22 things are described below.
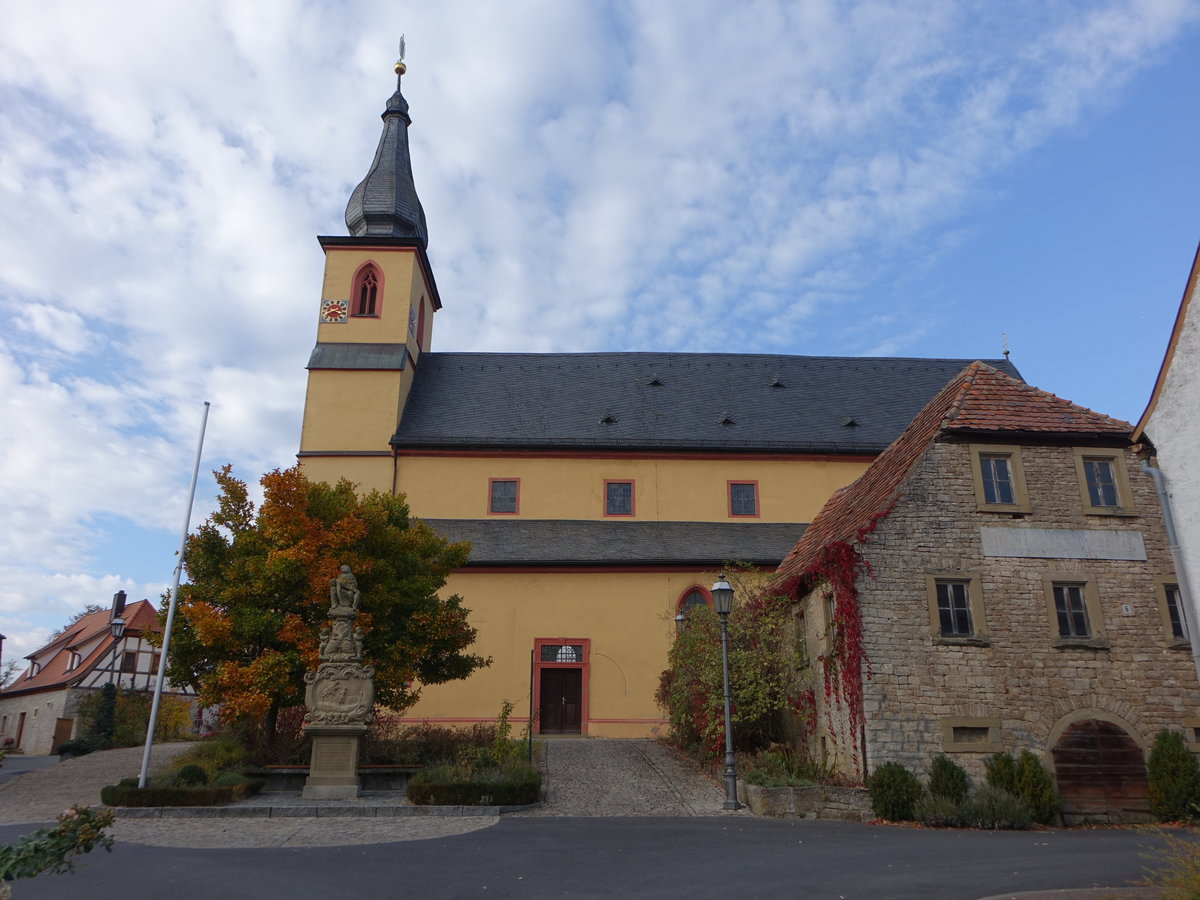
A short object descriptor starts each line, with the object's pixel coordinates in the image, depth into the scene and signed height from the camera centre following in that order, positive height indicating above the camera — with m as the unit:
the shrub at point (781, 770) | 14.62 -0.28
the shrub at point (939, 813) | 13.10 -0.82
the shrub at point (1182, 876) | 6.75 -0.91
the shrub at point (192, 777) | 14.73 -0.42
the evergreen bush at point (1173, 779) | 13.73 -0.35
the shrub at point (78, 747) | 24.81 +0.05
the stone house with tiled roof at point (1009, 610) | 14.41 +2.29
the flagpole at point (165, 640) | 15.23 +1.82
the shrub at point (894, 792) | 13.48 -0.55
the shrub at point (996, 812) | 13.10 -0.81
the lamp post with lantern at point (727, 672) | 14.58 +1.30
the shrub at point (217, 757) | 16.02 -0.14
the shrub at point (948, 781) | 13.68 -0.39
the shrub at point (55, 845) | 5.51 -0.58
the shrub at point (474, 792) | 14.26 -0.61
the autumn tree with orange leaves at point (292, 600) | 16.09 +2.70
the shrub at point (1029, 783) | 13.70 -0.42
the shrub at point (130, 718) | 26.50 +0.92
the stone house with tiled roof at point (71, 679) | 33.28 +2.57
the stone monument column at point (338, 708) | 15.02 +0.68
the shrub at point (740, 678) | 17.17 +1.38
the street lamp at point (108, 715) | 26.27 +0.96
